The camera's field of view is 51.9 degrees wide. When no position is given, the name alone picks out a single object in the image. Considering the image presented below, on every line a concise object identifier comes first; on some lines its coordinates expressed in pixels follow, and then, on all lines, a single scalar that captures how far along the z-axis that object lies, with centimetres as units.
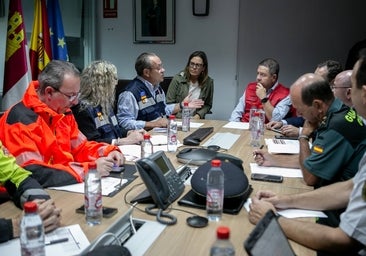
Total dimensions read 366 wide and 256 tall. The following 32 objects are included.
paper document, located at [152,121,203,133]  296
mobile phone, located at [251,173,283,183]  181
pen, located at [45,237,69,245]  117
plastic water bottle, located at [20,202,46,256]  101
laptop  91
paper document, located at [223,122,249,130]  323
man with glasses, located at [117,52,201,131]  316
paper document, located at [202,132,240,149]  252
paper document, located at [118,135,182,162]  218
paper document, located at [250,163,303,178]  194
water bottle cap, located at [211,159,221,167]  138
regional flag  339
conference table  117
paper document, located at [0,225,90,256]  112
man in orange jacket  167
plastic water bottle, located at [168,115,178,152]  233
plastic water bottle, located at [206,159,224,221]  136
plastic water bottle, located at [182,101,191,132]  301
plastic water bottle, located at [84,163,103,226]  131
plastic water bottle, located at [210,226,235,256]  85
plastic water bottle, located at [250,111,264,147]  256
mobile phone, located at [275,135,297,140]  281
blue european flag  393
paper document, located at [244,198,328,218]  143
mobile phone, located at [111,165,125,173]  186
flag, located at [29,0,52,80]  375
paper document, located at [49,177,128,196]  162
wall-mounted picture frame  490
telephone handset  138
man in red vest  360
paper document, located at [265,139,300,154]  233
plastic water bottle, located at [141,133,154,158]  215
